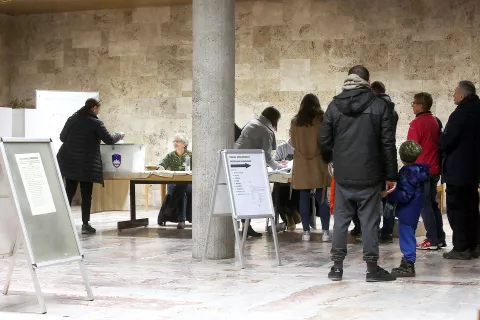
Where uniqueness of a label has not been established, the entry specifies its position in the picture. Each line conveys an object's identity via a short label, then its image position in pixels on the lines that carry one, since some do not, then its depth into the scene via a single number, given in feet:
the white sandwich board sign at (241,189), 26.48
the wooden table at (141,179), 36.22
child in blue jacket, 23.89
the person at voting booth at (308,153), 32.68
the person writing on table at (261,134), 33.94
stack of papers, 34.71
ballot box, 37.06
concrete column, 27.25
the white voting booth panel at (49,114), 50.34
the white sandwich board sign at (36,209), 19.01
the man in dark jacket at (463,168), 27.73
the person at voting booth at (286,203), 36.78
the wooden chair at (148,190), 49.67
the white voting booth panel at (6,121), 48.18
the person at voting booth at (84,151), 36.29
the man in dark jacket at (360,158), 22.88
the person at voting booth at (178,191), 38.42
